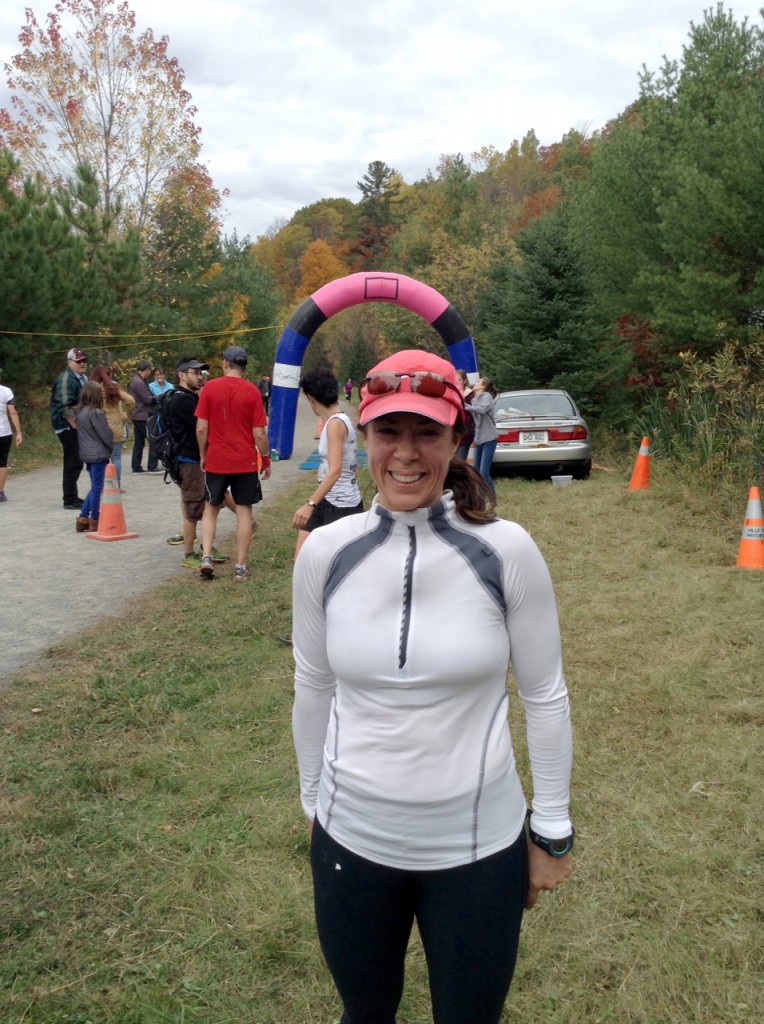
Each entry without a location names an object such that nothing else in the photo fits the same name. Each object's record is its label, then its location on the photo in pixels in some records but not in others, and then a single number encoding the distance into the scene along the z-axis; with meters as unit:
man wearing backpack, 7.96
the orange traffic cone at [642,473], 12.20
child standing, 9.72
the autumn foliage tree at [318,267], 77.00
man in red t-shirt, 7.38
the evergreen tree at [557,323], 21.55
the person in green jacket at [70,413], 10.97
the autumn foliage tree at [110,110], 30.80
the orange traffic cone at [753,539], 7.95
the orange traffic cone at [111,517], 9.55
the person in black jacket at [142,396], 14.98
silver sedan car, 13.56
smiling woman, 1.70
